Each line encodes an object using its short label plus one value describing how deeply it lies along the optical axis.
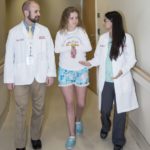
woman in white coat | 3.20
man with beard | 3.10
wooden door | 5.85
